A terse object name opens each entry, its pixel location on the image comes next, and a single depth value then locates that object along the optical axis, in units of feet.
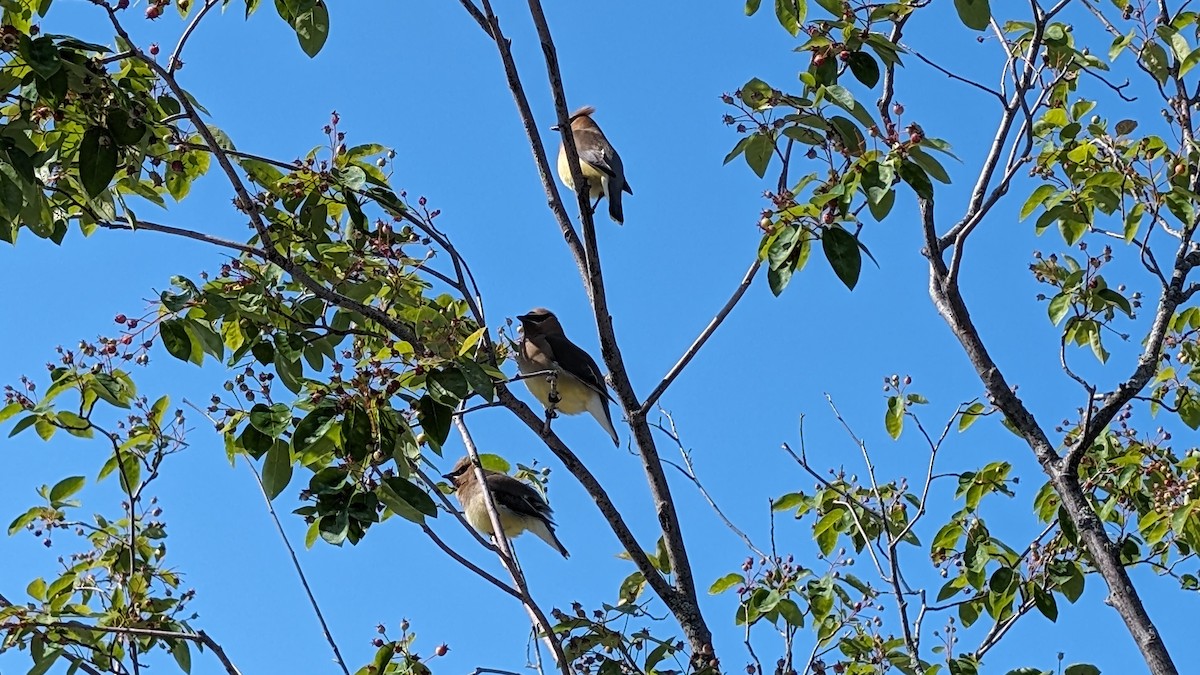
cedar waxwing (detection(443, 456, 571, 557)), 24.25
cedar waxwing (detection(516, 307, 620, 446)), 22.89
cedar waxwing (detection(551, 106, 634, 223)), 27.71
